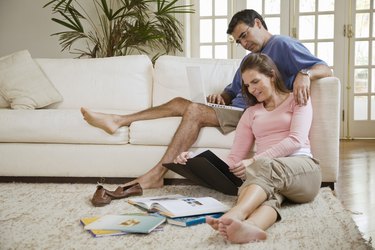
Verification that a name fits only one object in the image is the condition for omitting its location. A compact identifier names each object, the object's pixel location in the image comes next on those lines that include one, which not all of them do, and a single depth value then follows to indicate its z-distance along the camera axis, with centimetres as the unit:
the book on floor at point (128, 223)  178
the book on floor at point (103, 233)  176
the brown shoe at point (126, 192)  232
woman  176
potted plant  448
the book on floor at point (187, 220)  187
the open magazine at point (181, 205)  192
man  253
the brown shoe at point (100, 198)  223
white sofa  254
